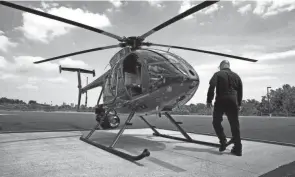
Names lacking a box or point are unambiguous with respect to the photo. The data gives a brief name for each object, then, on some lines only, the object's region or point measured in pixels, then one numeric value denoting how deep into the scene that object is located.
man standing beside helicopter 4.97
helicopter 4.87
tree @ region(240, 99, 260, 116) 71.84
